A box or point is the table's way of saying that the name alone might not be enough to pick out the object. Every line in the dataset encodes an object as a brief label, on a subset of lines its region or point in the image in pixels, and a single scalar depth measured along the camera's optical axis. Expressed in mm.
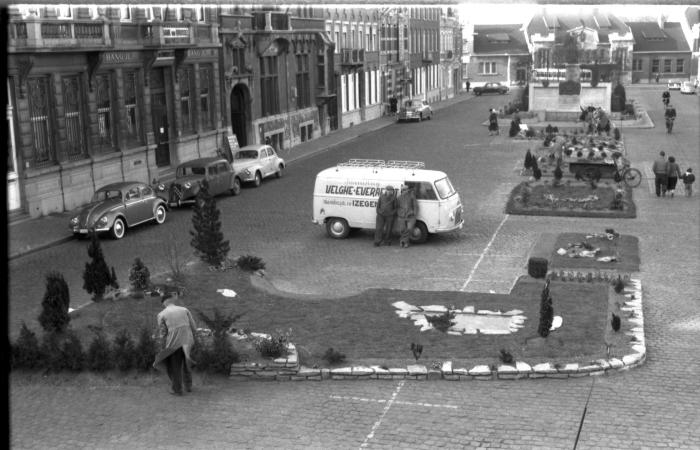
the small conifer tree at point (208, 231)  18453
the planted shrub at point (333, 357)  12828
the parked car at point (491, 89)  95125
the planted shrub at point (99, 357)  12734
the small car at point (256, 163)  33228
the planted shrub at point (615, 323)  14125
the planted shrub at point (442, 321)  14406
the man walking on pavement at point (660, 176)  28766
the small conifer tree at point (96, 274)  15873
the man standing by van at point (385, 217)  22281
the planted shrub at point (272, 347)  12930
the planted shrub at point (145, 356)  12734
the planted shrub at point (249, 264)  18656
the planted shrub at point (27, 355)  12906
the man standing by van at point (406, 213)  22219
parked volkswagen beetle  23812
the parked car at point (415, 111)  61500
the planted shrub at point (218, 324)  13055
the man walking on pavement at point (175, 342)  11719
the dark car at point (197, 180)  28875
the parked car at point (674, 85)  98600
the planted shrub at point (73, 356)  12789
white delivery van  22453
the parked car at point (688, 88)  87938
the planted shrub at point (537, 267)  17906
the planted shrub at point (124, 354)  12719
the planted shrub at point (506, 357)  12758
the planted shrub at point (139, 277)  16422
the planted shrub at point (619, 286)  16766
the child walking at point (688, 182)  28531
